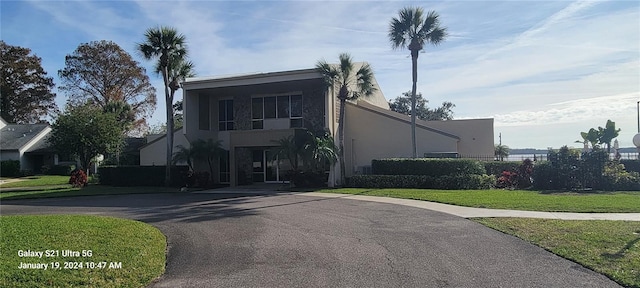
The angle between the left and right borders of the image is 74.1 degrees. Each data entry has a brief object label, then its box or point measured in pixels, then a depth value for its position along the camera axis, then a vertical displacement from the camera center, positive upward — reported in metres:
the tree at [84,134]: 29.00 +2.02
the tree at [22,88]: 49.91 +9.20
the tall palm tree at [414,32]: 23.38 +7.02
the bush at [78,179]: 25.72 -0.99
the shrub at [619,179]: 17.61 -1.02
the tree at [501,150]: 43.56 +0.69
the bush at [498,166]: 21.53 -0.49
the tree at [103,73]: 48.75 +10.52
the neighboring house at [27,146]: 40.94 +1.74
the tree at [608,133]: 32.22 +1.68
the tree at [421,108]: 56.62 +6.83
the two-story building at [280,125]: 23.96 +2.08
